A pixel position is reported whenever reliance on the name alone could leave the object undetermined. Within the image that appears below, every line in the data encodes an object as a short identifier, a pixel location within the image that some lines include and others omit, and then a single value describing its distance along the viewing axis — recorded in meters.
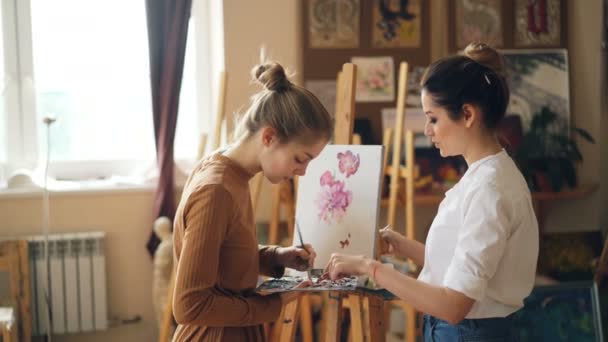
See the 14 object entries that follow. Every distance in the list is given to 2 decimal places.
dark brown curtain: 3.60
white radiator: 3.49
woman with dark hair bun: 1.53
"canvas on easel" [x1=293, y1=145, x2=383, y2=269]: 2.29
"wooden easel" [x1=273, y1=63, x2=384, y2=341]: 2.15
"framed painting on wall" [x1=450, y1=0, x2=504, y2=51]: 3.85
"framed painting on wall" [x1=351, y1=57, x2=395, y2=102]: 3.79
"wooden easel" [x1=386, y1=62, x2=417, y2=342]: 3.11
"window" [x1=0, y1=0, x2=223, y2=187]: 3.63
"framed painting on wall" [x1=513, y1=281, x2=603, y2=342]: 3.13
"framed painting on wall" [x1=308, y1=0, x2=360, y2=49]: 3.70
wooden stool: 3.38
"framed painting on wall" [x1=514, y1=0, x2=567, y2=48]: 3.94
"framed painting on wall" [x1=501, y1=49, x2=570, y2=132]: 3.95
